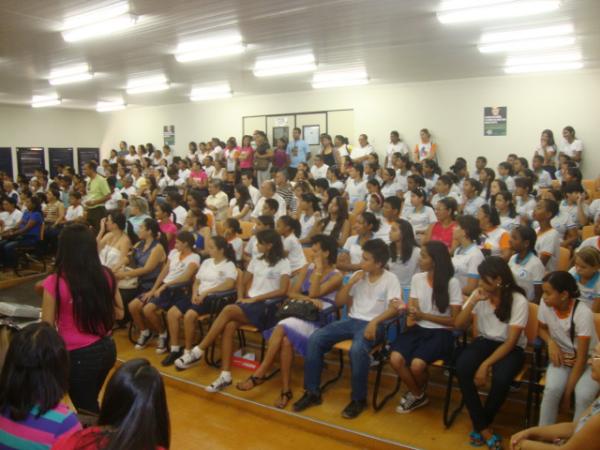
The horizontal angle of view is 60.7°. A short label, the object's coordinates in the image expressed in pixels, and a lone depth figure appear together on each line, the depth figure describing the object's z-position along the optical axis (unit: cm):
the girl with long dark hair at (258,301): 432
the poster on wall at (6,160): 1619
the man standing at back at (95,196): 862
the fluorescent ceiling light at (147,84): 1048
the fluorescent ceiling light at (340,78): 985
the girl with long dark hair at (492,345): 322
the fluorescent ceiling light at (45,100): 1348
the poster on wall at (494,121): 1040
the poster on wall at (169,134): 1574
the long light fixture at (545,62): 830
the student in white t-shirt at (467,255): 423
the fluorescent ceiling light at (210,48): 685
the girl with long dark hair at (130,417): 144
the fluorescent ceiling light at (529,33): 641
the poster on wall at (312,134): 1276
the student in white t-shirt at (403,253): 462
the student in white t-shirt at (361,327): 367
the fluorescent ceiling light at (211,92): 1167
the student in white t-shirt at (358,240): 500
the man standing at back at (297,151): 1183
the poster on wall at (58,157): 1734
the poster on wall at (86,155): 1811
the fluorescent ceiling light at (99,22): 560
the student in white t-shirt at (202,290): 462
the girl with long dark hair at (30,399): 175
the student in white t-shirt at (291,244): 494
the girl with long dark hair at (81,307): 256
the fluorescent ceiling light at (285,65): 827
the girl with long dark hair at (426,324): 356
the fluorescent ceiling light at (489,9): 522
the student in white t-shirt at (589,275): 348
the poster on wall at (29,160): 1658
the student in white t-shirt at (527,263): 405
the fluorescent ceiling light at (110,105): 1493
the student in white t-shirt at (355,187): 858
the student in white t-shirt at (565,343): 299
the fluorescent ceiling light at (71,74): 915
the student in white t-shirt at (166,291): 496
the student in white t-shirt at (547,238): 464
